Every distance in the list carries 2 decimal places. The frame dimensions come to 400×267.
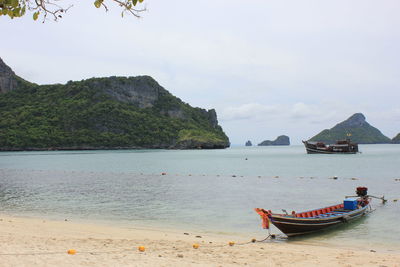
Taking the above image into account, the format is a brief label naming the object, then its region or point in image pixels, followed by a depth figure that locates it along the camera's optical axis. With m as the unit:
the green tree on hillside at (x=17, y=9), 5.59
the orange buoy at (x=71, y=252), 10.65
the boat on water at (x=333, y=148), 126.88
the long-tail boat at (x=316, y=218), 15.77
